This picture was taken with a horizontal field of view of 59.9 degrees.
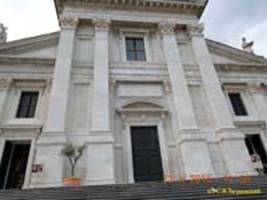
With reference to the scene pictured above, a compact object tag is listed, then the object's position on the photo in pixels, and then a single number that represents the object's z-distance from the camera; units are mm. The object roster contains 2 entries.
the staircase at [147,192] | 5656
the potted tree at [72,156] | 8094
